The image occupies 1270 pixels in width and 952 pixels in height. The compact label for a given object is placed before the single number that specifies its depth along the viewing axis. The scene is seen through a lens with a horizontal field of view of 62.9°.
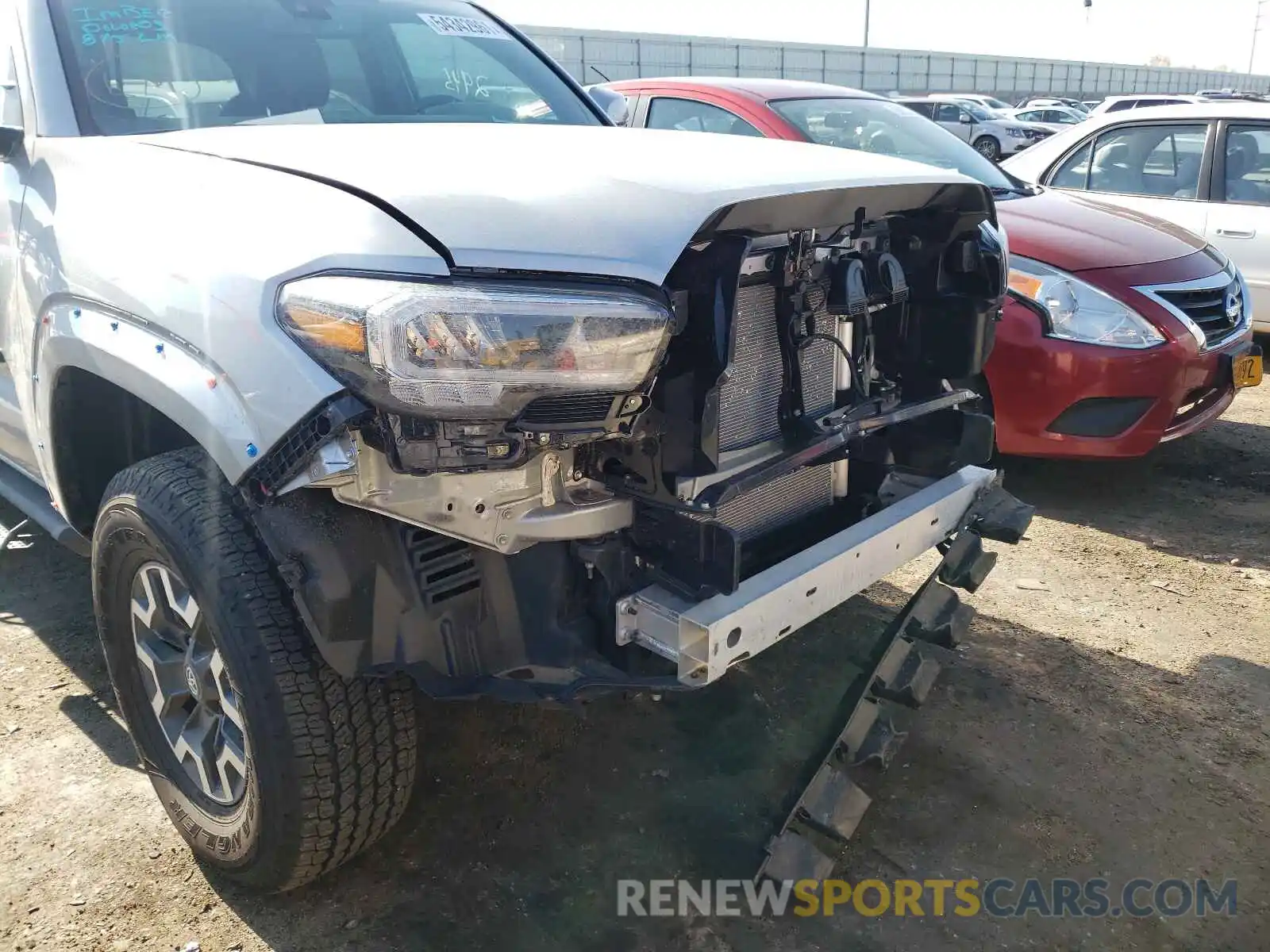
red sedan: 4.24
